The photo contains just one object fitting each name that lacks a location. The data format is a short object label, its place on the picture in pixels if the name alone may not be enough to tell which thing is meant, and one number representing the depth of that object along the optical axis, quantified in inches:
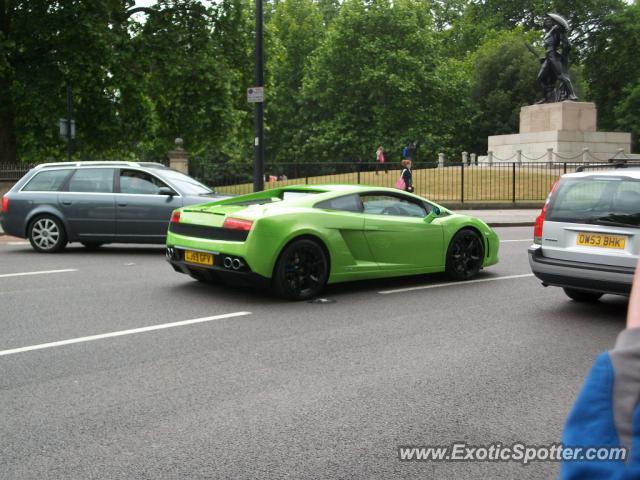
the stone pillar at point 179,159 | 1122.7
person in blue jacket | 34.3
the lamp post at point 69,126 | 761.6
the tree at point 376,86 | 2027.6
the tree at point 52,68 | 959.0
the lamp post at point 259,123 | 703.7
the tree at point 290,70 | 2244.1
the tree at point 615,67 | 2330.6
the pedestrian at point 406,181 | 839.7
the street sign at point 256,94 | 689.6
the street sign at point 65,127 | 799.7
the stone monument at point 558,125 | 1411.2
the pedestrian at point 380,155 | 1560.0
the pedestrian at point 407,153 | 1422.9
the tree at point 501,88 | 2180.1
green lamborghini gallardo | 318.0
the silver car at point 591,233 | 289.4
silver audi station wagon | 504.4
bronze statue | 1478.8
